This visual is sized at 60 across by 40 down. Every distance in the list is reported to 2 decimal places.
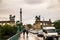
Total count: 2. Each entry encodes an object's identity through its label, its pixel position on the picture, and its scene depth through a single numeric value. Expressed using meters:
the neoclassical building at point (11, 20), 65.71
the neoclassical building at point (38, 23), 68.18
